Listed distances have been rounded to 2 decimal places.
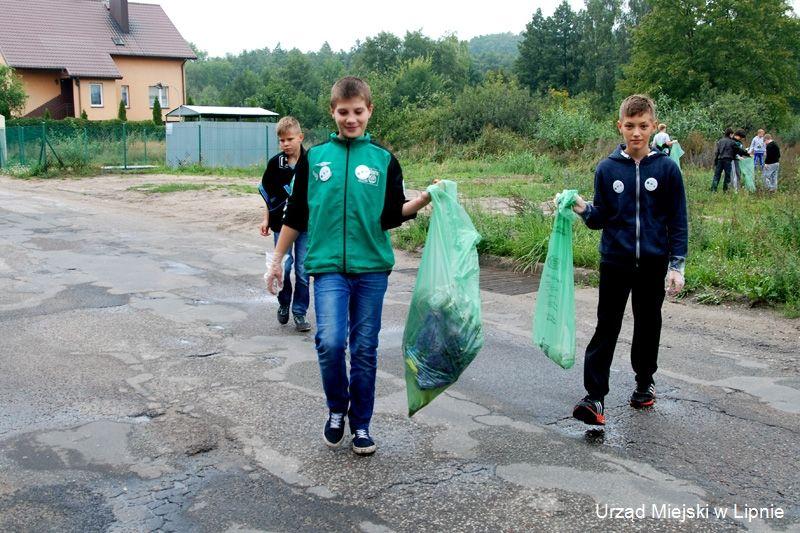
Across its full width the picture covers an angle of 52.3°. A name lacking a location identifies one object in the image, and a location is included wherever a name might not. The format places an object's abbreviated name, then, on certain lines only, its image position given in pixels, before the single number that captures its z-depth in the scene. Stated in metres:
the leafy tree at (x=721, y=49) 51.19
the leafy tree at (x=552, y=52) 73.19
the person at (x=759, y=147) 21.02
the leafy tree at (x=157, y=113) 51.06
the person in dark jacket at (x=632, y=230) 4.48
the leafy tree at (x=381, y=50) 91.06
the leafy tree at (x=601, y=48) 73.12
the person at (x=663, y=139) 16.61
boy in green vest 4.04
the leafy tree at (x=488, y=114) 32.94
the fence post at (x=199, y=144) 29.55
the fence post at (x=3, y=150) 30.11
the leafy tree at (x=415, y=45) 91.69
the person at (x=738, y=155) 18.16
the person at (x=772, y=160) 18.51
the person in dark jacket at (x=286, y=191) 6.66
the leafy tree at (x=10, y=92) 40.97
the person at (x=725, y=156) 18.14
